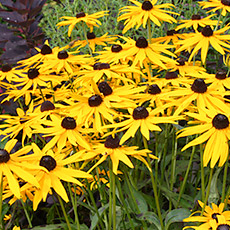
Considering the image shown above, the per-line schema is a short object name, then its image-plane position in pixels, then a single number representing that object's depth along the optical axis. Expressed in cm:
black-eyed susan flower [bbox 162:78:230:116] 94
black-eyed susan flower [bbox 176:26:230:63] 107
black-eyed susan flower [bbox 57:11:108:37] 119
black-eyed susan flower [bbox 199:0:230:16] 118
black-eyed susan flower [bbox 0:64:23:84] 120
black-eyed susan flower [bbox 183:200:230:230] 90
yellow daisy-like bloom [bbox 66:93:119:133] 95
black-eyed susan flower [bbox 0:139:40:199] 84
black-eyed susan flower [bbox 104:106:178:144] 91
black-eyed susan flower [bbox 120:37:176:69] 105
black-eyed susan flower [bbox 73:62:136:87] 102
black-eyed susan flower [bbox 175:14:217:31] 117
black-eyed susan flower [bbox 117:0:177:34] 111
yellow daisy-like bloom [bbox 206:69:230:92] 100
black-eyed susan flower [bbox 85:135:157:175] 91
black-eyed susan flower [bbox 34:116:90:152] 94
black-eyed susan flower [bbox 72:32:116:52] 125
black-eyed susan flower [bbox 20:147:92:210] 86
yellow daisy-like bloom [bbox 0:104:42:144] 103
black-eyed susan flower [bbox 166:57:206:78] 111
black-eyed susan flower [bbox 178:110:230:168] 85
